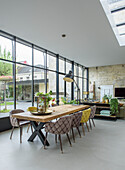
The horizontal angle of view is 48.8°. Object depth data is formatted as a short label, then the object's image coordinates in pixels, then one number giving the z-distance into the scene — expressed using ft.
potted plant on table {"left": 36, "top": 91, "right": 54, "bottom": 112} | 10.72
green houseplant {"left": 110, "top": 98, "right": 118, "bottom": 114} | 18.62
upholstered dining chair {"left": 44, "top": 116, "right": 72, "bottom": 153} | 9.32
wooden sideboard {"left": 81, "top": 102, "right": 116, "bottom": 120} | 19.72
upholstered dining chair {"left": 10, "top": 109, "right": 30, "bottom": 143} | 11.11
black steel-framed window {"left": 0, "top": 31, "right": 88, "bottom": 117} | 15.79
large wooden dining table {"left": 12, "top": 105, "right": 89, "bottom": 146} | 9.34
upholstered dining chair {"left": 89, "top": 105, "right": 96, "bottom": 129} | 14.58
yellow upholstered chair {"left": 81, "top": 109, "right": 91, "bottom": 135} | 12.50
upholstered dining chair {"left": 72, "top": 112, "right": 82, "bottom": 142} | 10.94
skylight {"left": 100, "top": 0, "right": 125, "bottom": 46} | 10.55
